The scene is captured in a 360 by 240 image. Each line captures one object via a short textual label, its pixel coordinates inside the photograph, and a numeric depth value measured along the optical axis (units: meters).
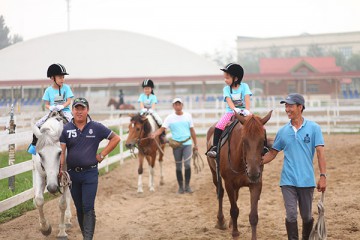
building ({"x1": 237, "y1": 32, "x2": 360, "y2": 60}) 90.06
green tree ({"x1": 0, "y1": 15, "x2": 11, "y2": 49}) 16.70
